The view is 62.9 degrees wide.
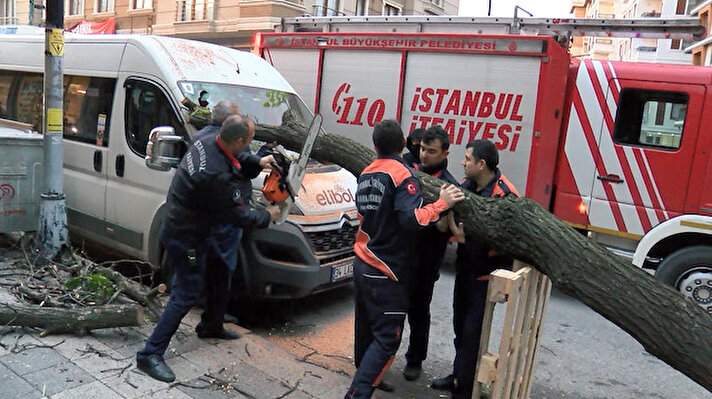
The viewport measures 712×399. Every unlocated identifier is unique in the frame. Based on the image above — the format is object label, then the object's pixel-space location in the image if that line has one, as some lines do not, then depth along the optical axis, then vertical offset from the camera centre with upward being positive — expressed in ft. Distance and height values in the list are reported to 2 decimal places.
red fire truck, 18.38 +0.85
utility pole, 16.08 -1.64
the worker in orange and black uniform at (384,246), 10.55 -2.24
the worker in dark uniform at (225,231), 12.76 -2.73
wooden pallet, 9.30 -3.30
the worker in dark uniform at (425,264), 12.69 -3.00
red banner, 79.30 +9.59
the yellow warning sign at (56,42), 15.97 +1.38
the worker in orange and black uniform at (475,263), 11.30 -2.51
